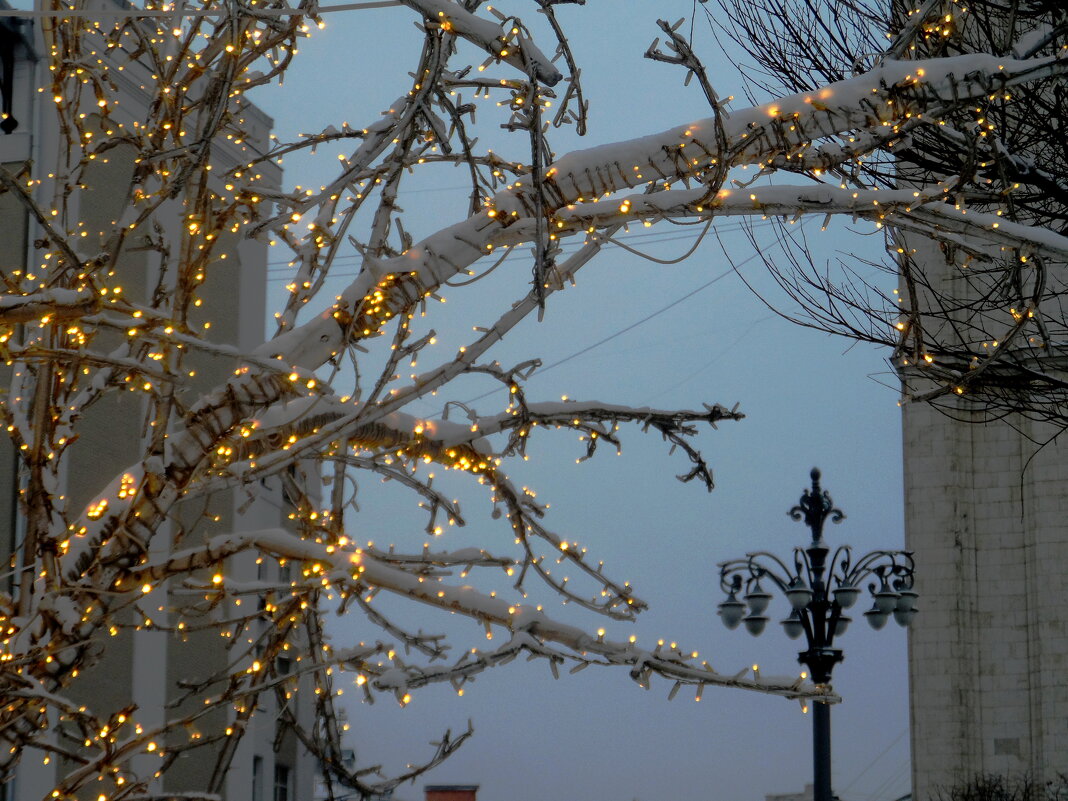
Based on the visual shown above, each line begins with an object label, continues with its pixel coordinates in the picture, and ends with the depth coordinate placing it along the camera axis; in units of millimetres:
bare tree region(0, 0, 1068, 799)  9859
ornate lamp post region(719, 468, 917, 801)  23687
